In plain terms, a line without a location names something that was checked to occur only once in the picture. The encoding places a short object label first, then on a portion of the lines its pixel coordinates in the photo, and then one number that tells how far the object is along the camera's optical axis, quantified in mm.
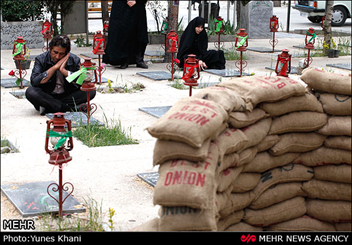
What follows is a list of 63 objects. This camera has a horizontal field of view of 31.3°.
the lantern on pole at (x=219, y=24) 14617
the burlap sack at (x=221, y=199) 4051
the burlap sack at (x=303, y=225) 4781
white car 21891
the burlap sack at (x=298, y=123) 4652
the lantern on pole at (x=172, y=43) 11328
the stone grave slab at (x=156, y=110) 8633
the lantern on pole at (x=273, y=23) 15430
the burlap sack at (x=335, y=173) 4683
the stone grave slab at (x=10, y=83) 10547
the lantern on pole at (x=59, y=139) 4758
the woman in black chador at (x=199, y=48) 12094
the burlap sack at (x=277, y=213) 4645
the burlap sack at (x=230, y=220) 4355
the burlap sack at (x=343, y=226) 4840
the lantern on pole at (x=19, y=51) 10086
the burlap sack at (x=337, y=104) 4663
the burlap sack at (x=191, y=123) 3801
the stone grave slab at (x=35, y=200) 4996
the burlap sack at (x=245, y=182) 4441
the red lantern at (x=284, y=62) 9156
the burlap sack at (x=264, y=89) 4520
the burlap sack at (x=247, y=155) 4387
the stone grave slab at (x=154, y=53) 14969
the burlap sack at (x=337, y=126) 4594
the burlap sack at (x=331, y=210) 4758
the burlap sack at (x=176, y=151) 3807
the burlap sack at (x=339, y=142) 4613
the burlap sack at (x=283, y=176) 4633
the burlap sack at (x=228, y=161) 4090
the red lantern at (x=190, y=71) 7828
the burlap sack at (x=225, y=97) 4320
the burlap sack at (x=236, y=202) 4357
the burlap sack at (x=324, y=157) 4660
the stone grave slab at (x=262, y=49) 15836
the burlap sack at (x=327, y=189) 4742
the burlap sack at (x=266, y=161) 4551
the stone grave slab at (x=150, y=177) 5801
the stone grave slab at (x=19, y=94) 9711
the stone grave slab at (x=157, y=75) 11625
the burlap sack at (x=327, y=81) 4688
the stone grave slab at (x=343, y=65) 13000
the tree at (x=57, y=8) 15969
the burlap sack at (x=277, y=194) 4648
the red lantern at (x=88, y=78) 7411
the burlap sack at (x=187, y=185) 3684
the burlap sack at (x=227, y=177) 4156
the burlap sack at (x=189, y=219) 3756
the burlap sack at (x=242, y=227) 4523
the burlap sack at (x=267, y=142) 4598
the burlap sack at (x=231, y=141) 4117
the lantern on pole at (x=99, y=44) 10336
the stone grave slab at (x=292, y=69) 12469
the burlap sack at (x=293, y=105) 4648
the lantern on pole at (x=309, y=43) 12215
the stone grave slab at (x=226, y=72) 12020
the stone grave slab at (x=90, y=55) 14180
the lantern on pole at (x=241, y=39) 11516
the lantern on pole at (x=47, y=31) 13445
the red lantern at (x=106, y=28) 14255
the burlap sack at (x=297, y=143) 4621
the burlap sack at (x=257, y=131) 4434
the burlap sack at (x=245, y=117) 4383
